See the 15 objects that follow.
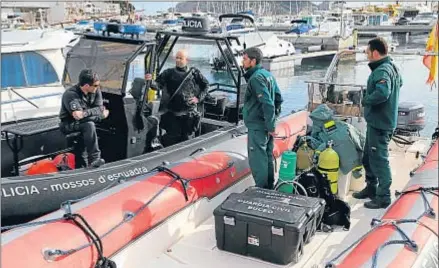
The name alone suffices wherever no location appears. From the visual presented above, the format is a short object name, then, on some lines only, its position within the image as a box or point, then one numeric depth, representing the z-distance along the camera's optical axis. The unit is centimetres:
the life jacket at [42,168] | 430
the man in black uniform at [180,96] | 472
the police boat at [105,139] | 373
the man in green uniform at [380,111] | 330
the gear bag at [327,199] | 331
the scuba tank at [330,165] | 350
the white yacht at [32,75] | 670
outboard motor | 584
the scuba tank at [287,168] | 353
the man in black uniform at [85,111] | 397
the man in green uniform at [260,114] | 338
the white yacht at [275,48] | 2489
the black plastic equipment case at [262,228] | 275
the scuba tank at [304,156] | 379
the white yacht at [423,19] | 3754
